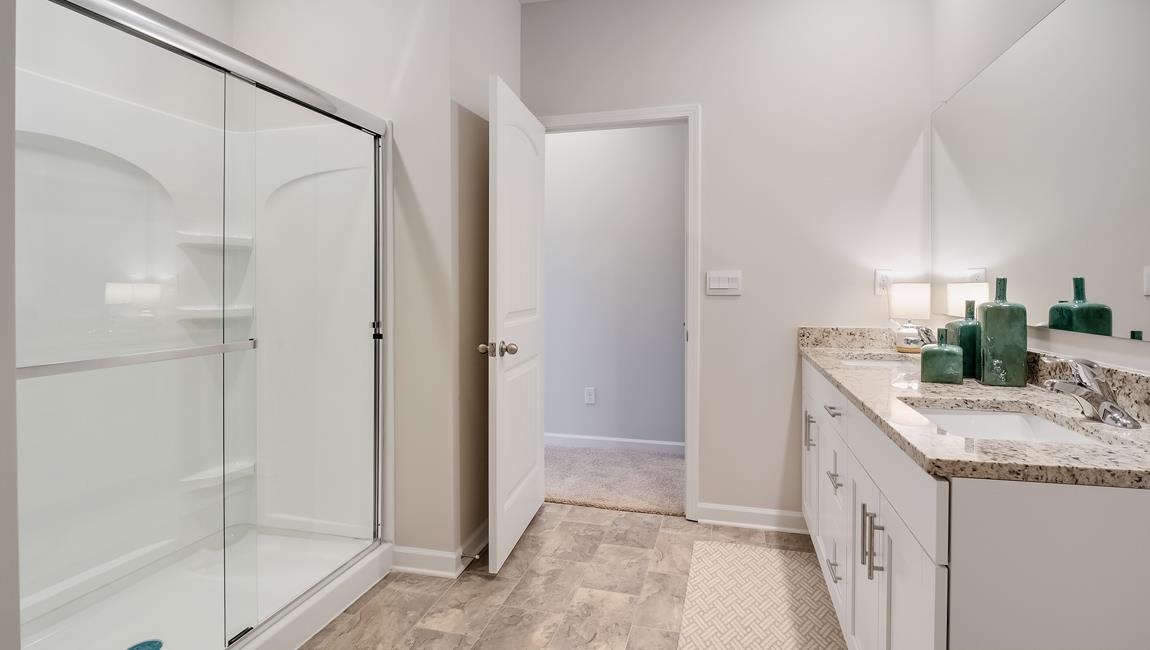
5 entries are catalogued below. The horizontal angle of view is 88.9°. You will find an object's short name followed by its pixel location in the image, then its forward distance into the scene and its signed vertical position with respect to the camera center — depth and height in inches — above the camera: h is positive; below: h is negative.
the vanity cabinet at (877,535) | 37.7 -18.2
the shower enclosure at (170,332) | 53.7 -1.3
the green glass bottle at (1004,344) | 65.5 -2.4
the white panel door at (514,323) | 87.4 -0.3
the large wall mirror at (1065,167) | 52.1 +17.1
